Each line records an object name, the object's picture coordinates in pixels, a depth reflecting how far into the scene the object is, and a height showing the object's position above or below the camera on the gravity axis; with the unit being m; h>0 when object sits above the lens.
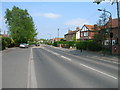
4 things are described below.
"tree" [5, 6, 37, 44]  51.56 +7.05
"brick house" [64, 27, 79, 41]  90.76 +4.67
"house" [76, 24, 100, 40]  63.18 +4.11
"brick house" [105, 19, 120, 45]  38.30 +4.65
